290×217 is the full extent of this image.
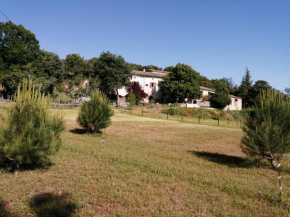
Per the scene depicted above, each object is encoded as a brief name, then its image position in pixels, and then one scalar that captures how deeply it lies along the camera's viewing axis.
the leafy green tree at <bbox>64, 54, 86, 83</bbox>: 55.32
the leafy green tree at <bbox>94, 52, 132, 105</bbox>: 45.84
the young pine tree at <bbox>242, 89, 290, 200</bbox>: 6.89
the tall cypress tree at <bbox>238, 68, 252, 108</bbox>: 63.79
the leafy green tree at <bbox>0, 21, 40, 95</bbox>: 38.59
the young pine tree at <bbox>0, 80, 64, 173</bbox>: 5.42
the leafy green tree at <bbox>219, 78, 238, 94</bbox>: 96.13
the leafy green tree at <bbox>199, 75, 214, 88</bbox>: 69.67
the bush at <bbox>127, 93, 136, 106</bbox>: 43.60
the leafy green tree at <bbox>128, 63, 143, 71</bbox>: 79.88
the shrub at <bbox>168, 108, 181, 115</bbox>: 37.81
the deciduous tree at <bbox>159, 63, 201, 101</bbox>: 48.84
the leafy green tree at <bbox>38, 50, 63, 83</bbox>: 44.48
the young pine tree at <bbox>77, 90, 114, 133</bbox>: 13.01
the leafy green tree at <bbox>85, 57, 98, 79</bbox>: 56.46
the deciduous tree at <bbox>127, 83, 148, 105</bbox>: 48.28
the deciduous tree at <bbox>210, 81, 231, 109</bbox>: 52.00
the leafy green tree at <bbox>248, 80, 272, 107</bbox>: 60.12
